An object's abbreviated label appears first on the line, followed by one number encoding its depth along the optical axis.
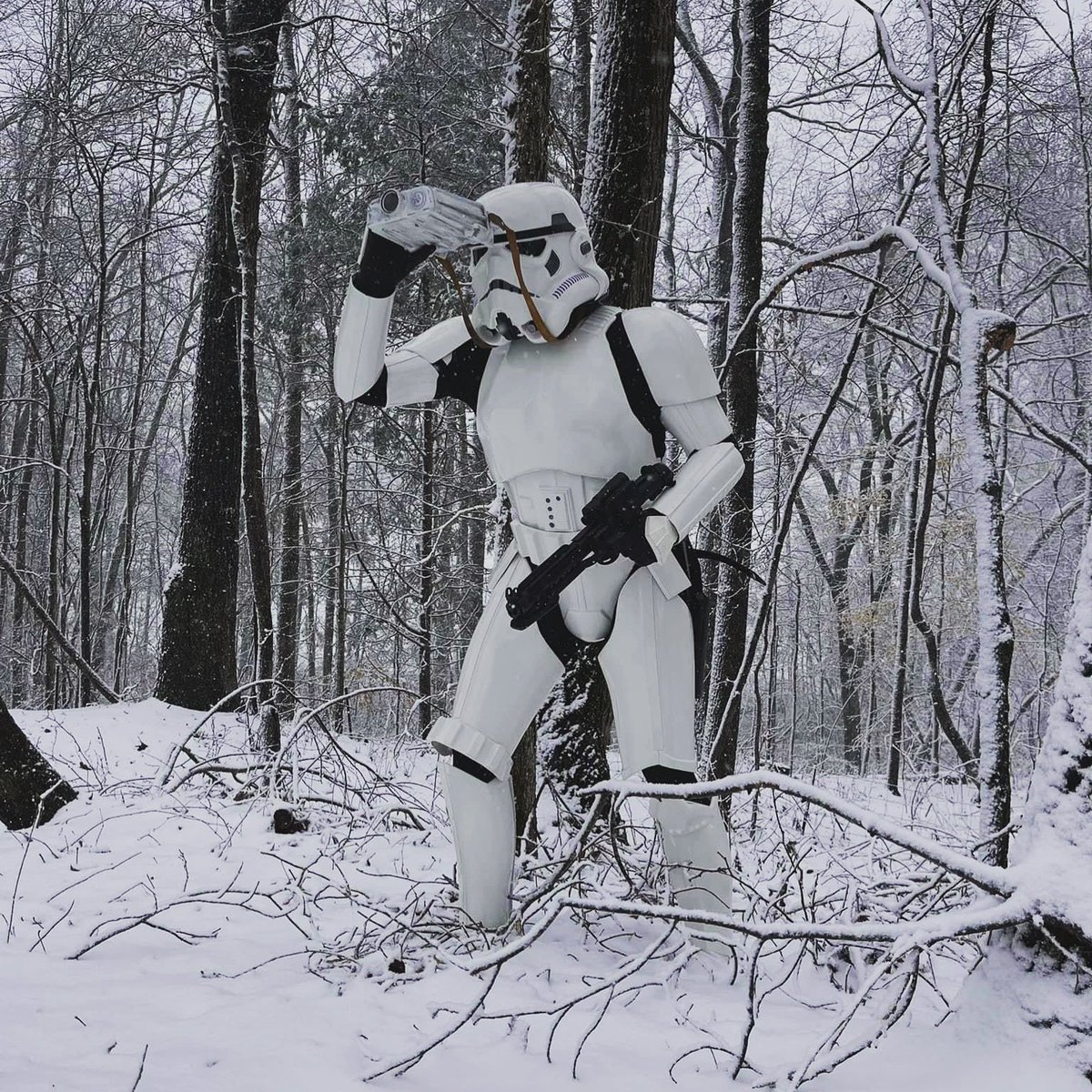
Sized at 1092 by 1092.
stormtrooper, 2.53
